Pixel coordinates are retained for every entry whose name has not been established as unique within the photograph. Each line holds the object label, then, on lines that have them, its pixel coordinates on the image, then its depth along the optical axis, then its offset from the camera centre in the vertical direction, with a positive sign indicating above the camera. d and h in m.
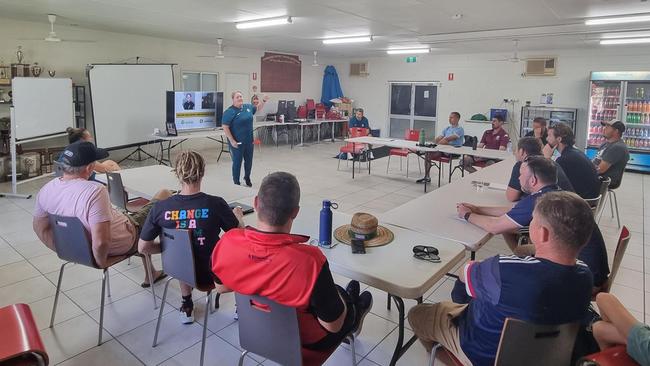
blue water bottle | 2.20 -0.56
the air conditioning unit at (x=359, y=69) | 12.72 +1.52
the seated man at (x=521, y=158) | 3.28 -0.29
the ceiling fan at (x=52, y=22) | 6.12 +1.37
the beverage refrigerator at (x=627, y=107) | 8.55 +0.35
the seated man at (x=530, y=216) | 2.28 -0.57
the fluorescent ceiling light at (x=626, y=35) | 6.83 +1.47
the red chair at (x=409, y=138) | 7.47 -0.34
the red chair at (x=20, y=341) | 1.50 -0.84
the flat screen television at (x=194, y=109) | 8.41 +0.15
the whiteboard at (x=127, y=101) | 7.38 +0.26
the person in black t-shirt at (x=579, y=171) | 3.51 -0.40
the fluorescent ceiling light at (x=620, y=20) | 5.38 +1.36
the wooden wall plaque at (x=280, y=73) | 11.35 +1.24
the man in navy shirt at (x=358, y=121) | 9.01 -0.04
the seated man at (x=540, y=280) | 1.42 -0.55
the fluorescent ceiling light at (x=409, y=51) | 9.87 +1.66
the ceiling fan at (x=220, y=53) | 8.47 +1.48
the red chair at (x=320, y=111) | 12.18 +0.21
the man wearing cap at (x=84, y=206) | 2.40 -0.53
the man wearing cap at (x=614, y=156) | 4.99 -0.39
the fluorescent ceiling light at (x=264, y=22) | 6.06 +1.43
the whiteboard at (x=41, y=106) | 5.73 +0.11
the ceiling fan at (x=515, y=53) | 8.22 +1.53
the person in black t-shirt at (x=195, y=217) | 2.20 -0.53
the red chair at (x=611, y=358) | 1.30 -0.74
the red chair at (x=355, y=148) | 7.75 -0.54
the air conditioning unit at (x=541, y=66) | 9.51 +1.28
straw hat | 2.28 -0.63
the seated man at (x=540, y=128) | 5.38 -0.07
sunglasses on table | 2.06 -0.66
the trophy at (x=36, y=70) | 6.78 +0.69
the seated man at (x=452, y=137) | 7.10 -0.28
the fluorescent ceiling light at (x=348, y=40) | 8.08 +1.56
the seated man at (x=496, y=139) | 6.92 -0.29
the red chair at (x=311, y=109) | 12.15 +0.27
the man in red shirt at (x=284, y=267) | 1.48 -0.54
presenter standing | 6.17 -0.24
